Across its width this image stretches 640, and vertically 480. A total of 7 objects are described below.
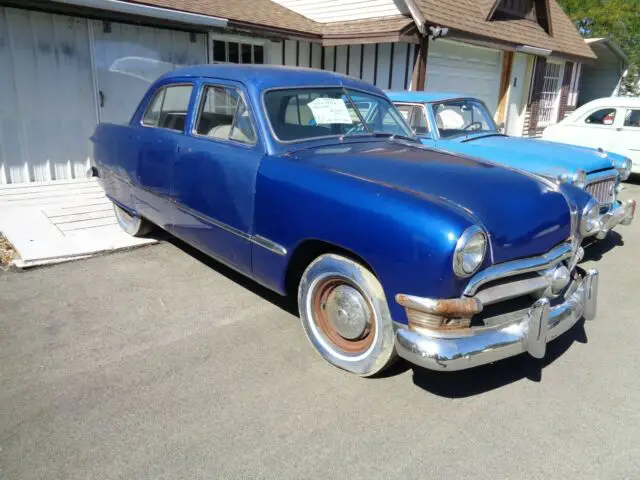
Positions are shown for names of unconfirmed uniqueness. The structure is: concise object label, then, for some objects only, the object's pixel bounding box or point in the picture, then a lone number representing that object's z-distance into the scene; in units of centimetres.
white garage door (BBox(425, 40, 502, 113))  1115
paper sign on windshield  375
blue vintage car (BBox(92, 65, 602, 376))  255
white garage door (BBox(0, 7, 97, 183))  691
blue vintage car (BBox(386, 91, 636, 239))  527
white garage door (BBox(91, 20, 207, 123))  772
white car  913
